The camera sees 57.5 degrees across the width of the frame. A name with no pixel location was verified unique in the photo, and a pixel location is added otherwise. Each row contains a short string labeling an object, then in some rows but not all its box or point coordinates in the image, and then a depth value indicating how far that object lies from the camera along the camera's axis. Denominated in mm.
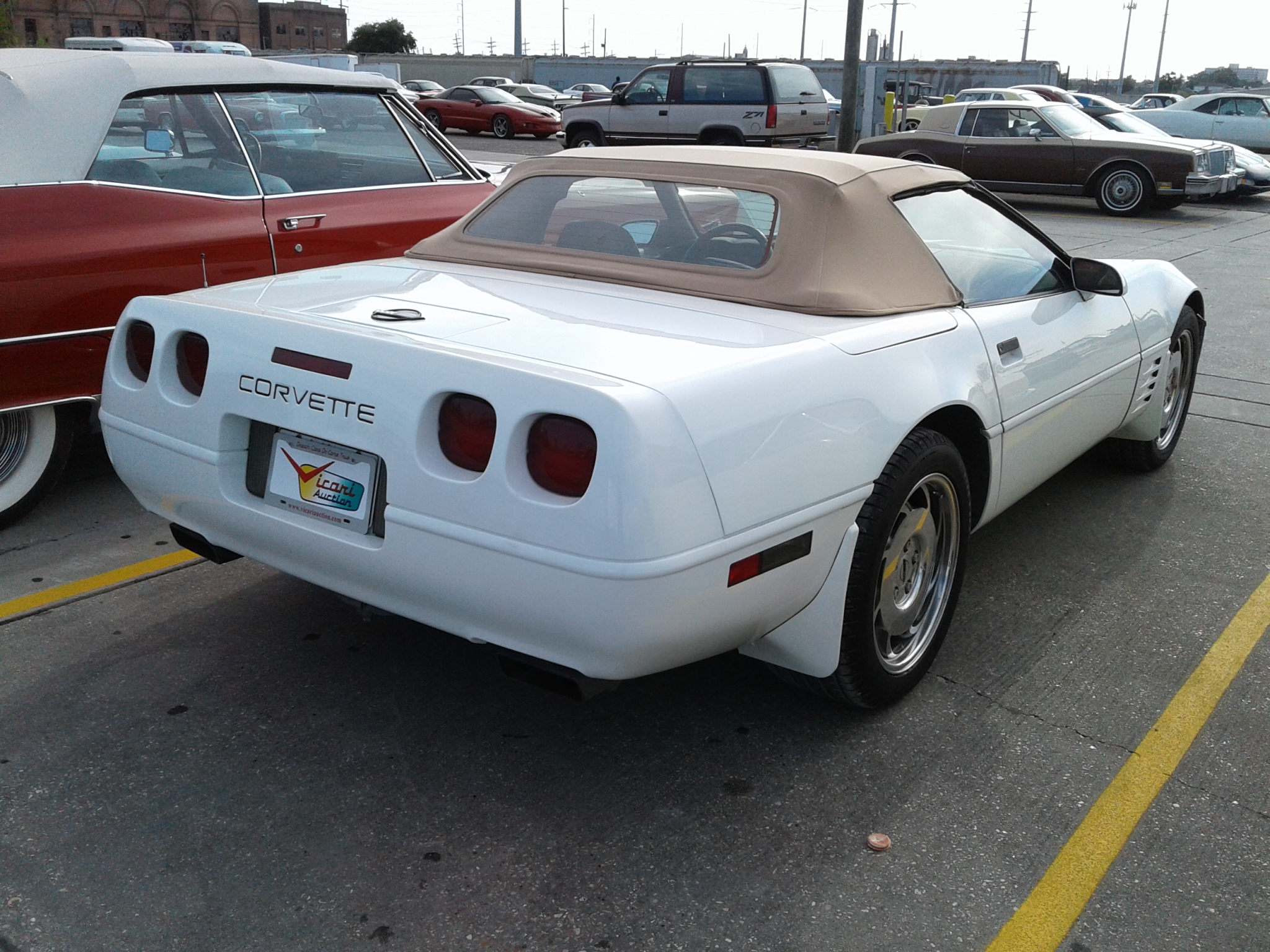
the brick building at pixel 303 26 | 86188
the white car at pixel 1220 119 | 23812
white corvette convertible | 2289
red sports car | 29750
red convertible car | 4055
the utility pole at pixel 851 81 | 15727
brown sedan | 15875
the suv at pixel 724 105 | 19328
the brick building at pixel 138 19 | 67750
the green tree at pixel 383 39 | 87500
